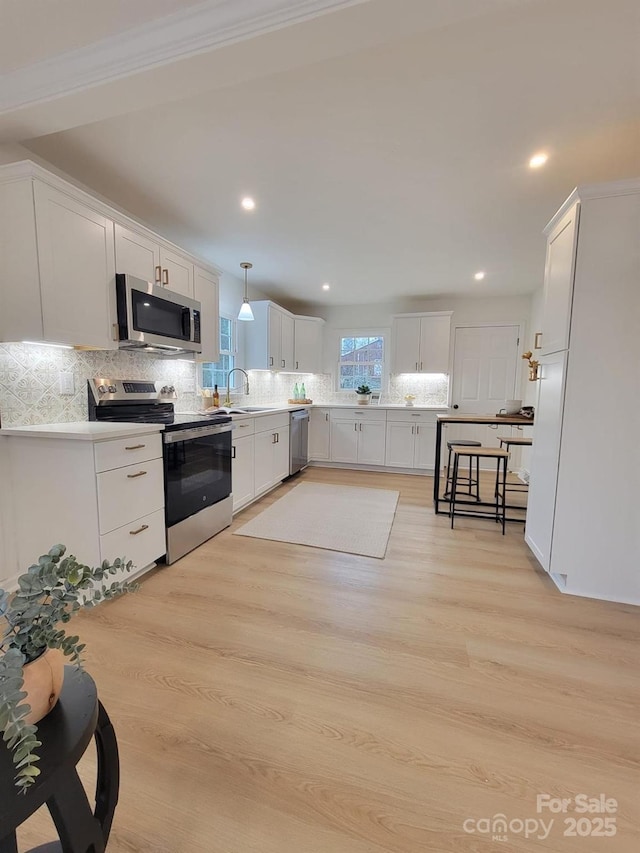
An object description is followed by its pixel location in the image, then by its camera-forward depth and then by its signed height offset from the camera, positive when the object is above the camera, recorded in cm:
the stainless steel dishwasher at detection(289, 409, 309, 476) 467 -74
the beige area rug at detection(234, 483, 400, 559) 286 -122
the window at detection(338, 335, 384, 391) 582 +40
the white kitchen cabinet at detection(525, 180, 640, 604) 193 -11
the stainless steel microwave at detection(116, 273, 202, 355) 237 +48
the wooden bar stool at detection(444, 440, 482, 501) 364 -58
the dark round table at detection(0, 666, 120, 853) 56 -66
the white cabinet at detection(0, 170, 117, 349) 185 +66
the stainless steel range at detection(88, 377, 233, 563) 246 -52
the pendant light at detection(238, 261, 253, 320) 373 +76
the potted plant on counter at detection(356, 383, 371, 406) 564 -11
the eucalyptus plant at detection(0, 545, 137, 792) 66 -42
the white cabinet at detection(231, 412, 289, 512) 339 -75
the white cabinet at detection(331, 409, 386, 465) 523 -73
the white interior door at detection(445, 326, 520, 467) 528 +23
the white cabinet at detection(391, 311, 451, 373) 525 +66
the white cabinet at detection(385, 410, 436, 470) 504 -74
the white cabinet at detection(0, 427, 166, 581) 192 -63
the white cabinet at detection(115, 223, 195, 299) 241 +91
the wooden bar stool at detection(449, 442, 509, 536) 307 -57
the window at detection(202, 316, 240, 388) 401 +32
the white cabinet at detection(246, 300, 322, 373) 461 +63
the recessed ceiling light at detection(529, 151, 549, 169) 216 +139
